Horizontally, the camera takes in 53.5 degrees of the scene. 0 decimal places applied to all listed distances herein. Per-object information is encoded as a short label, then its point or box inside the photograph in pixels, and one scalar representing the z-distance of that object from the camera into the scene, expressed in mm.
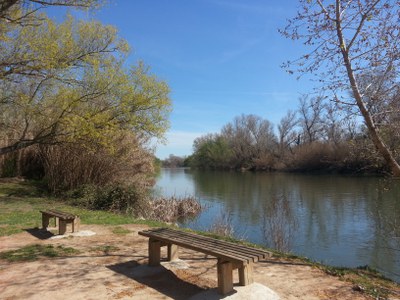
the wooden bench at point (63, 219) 8648
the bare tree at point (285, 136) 78375
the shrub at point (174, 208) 17828
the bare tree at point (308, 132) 68562
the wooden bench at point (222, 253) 4855
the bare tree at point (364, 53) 5660
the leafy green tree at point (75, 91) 13266
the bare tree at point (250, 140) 81762
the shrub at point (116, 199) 15586
